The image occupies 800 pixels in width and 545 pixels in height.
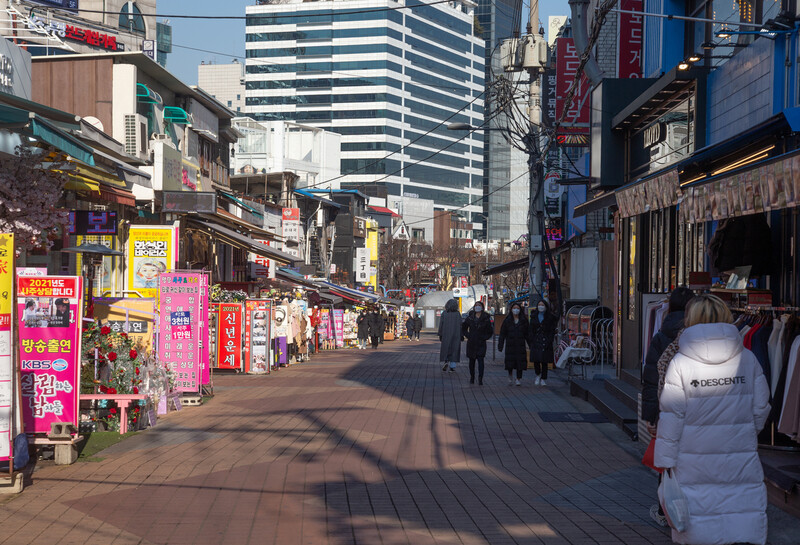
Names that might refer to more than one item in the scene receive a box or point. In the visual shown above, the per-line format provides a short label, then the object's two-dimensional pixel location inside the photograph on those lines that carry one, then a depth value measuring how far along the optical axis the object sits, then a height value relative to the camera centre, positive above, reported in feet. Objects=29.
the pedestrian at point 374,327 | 138.62 -9.97
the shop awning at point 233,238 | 75.77 +1.68
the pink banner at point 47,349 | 31.99 -3.18
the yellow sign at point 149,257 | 57.11 +0.01
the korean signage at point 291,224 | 147.33 +5.47
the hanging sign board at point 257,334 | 71.67 -5.93
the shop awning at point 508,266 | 114.83 -0.59
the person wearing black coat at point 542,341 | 65.31 -5.57
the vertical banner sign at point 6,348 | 26.55 -2.61
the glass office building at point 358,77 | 453.17 +90.38
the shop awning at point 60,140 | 30.32 +3.99
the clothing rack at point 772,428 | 28.04 -4.97
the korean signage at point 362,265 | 241.14 -1.38
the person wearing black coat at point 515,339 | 65.62 -5.46
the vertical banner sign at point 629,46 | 66.18 +15.32
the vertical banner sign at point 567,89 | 89.56 +17.31
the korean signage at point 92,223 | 48.42 +1.72
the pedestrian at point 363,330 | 138.62 -10.39
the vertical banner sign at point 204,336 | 53.93 -4.47
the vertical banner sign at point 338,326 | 139.13 -9.97
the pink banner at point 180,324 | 51.19 -3.67
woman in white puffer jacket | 19.22 -3.50
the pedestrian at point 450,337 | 75.72 -6.21
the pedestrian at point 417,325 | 186.91 -12.89
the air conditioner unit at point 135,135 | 73.31 +9.55
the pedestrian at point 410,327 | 184.96 -13.11
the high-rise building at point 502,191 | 571.69 +43.60
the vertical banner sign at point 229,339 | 70.95 -6.27
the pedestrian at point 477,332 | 66.54 -5.28
